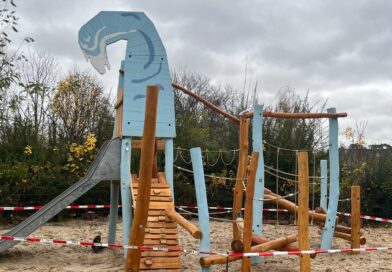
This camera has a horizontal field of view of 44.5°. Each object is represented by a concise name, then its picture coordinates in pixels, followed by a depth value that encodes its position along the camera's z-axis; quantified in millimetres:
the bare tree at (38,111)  14461
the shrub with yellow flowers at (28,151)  11294
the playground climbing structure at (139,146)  5535
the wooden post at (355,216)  7395
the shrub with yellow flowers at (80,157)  11477
